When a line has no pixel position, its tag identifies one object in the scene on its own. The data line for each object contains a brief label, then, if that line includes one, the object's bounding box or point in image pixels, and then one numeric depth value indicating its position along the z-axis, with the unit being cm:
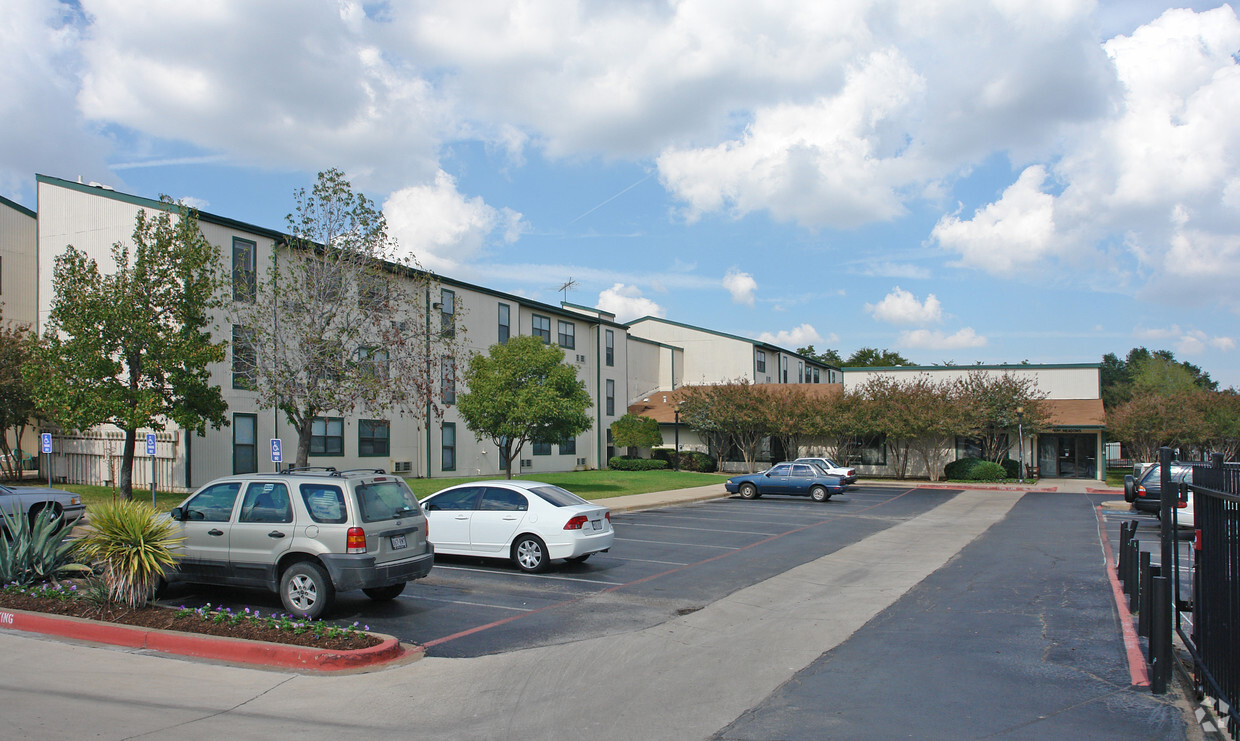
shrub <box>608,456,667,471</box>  4594
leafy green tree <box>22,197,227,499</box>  2112
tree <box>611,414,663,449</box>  4728
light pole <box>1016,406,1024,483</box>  3997
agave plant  1025
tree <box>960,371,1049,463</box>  4122
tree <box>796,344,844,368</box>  10525
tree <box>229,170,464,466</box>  2319
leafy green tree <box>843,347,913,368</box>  10356
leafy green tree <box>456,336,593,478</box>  2838
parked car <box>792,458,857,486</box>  3350
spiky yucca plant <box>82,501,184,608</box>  897
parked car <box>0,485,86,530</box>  1681
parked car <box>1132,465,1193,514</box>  2334
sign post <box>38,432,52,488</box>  2137
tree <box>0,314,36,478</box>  2664
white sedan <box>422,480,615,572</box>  1370
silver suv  957
